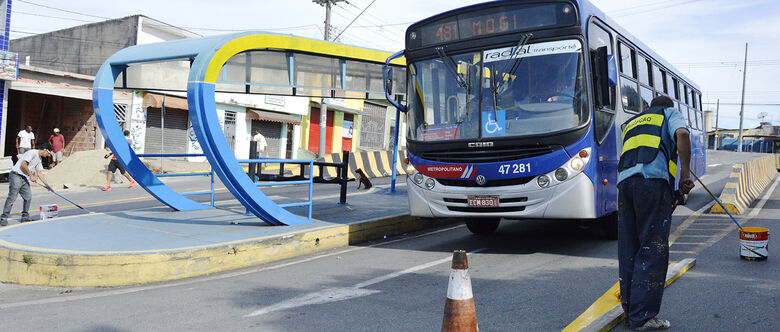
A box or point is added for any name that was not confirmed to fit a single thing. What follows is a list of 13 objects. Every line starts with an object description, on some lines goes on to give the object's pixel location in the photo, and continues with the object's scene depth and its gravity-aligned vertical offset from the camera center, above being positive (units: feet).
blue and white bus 22.56 +2.11
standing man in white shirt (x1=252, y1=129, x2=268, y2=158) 67.68 +0.81
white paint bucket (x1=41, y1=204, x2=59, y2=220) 31.09 -3.80
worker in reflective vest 13.73 -0.79
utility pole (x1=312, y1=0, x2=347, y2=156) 92.66 +4.91
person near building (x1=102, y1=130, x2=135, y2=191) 52.85 -2.18
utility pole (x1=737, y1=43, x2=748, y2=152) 201.14 +22.36
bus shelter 24.25 +3.82
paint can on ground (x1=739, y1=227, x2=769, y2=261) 21.97 -2.61
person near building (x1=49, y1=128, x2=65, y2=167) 70.95 -0.54
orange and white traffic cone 10.52 -2.57
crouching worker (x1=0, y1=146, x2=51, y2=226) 32.63 -2.05
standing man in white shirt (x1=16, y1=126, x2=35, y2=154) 62.69 +0.00
